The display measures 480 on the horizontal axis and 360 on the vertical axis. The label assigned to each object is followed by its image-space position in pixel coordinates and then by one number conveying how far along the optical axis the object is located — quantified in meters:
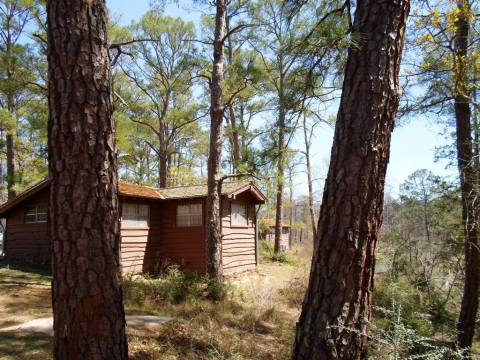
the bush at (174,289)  8.89
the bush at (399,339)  2.29
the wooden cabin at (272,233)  27.76
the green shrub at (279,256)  17.47
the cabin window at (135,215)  12.72
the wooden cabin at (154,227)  12.95
